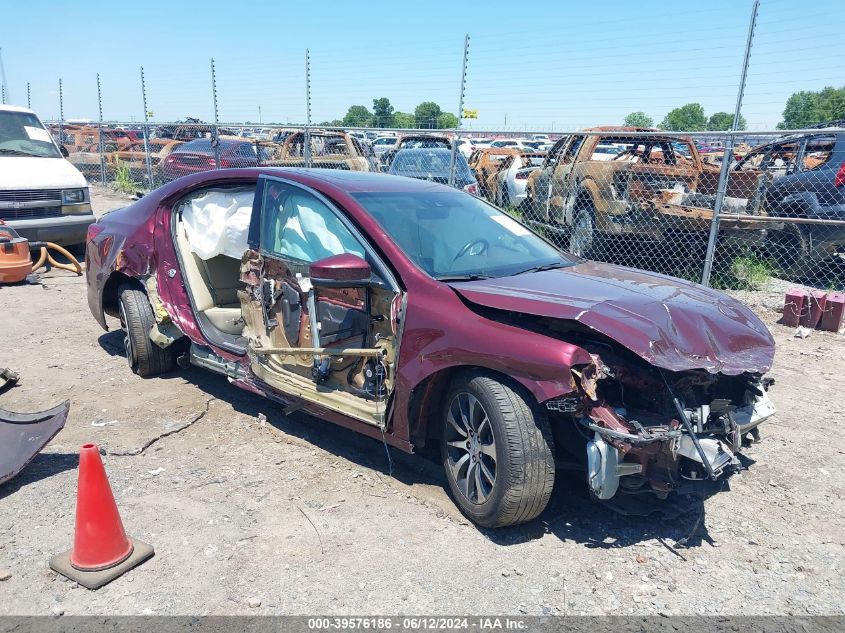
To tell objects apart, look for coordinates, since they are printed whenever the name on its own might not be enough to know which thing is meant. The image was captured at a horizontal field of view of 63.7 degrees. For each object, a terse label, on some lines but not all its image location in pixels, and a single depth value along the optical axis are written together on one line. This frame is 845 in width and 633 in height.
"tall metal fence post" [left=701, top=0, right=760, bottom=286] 7.18
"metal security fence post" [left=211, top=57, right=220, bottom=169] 13.68
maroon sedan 3.10
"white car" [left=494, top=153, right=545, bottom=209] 11.96
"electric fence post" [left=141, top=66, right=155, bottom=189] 15.11
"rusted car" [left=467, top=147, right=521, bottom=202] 13.02
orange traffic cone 2.97
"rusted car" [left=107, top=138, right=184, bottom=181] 17.04
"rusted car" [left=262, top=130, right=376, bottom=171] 12.43
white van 9.09
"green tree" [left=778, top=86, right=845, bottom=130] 14.01
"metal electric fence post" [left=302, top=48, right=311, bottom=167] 11.55
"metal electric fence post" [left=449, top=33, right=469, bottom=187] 9.23
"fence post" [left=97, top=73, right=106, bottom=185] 17.39
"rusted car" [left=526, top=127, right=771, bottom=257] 8.22
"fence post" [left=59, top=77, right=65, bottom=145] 19.28
